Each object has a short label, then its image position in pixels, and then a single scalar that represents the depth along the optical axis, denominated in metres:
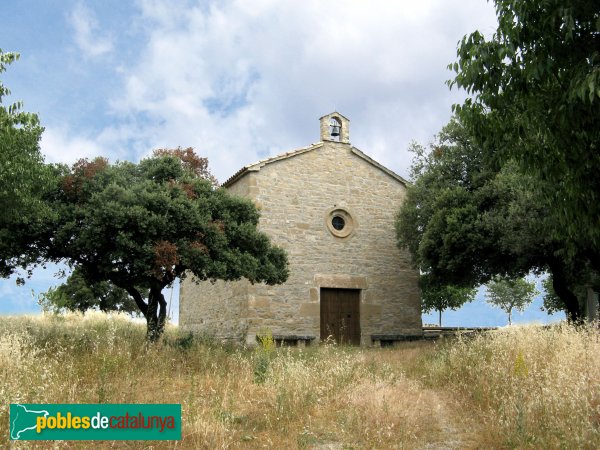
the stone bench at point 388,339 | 21.22
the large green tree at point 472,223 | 15.80
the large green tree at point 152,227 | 12.08
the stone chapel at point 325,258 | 19.66
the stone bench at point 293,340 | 18.89
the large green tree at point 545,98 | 6.11
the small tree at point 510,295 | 42.44
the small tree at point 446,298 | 33.31
